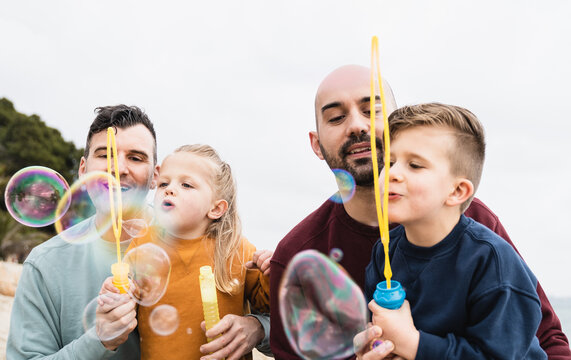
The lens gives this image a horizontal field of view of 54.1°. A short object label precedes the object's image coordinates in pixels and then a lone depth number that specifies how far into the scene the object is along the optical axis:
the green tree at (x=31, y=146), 26.33
